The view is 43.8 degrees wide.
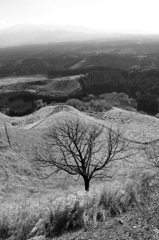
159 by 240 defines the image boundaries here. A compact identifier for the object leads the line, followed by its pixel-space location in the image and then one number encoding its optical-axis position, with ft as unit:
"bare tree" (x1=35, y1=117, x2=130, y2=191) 76.44
